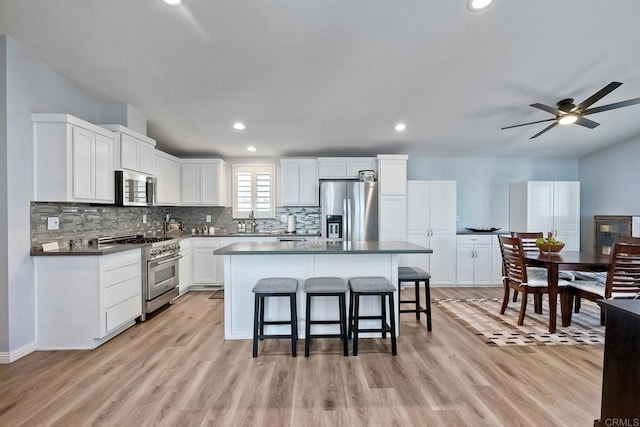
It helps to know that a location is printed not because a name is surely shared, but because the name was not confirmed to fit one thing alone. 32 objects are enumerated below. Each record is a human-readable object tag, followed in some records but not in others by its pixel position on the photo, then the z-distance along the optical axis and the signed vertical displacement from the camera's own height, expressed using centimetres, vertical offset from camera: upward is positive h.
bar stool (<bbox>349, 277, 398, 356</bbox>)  270 -78
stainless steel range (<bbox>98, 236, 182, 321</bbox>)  364 -73
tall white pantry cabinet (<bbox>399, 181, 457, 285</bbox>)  533 -21
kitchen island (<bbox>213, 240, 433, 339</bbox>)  312 -63
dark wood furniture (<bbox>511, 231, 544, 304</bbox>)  439 -42
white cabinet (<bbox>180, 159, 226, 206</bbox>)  541 +49
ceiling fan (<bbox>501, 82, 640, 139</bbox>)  295 +107
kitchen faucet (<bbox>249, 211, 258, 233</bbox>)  569 -21
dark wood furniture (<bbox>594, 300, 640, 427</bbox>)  140 -72
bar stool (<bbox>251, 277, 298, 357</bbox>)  271 -77
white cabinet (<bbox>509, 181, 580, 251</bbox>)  538 +6
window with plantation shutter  571 +39
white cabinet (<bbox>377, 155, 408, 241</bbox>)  516 +21
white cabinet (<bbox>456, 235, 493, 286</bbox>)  536 -86
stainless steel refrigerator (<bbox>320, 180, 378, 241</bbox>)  512 +4
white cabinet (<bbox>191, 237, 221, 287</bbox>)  511 -87
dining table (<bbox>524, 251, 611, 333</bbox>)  322 -56
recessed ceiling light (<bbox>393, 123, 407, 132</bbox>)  451 +125
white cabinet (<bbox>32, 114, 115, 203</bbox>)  283 +49
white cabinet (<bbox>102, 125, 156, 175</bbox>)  354 +74
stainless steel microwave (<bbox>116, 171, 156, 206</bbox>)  357 +26
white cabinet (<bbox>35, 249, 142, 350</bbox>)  285 -85
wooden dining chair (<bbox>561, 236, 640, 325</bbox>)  299 -62
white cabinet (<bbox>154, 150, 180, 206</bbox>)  469 +52
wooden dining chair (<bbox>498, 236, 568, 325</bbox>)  345 -77
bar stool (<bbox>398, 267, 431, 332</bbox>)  326 -70
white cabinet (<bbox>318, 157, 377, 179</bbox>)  539 +78
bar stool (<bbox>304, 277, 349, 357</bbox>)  271 -75
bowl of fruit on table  373 -39
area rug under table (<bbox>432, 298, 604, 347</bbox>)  309 -127
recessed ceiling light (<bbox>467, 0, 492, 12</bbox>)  237 +161
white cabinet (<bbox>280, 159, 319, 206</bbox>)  545 +53
